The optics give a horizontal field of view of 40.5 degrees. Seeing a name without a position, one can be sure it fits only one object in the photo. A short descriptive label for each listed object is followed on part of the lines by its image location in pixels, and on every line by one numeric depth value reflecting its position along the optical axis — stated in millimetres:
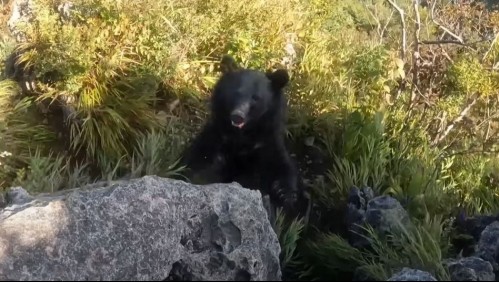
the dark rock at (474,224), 4613
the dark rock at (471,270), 3101
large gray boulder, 3080
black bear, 5039
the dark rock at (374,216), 4566
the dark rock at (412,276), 2452
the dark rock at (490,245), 3848
